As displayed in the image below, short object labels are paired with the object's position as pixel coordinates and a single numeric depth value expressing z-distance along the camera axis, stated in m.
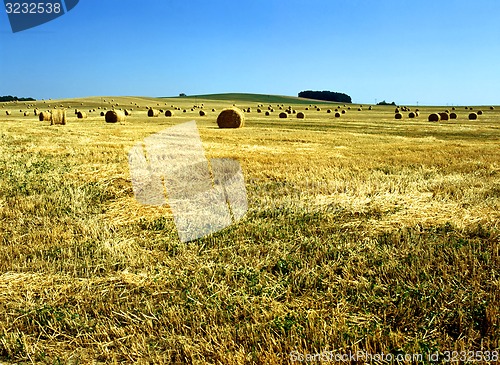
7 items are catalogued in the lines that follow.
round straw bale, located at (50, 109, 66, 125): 31.50
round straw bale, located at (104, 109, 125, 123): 34.88
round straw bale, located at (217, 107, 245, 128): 29.78
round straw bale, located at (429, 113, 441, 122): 44.47
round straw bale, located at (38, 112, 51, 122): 37.26
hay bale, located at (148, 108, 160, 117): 50.55
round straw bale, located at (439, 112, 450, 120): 47.42
